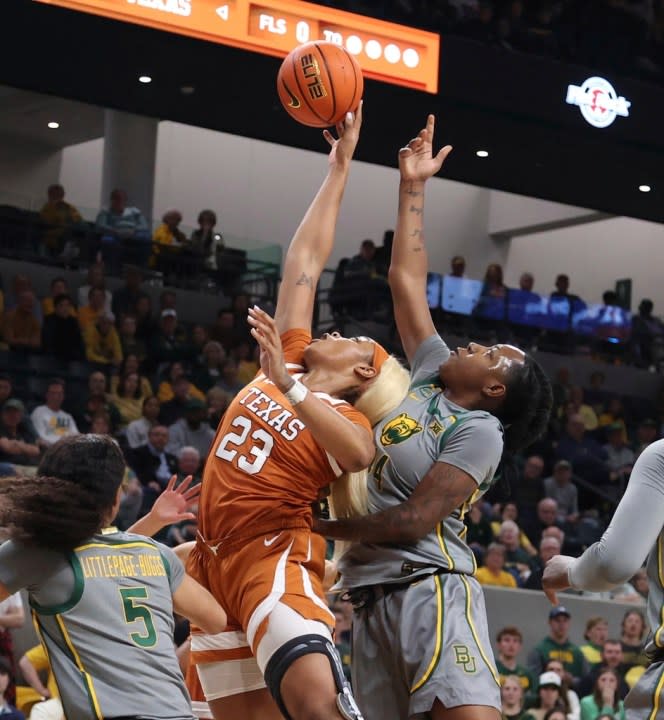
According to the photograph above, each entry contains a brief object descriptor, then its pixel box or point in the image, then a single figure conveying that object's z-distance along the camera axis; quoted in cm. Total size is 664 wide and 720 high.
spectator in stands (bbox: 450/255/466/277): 1650
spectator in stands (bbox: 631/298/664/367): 1700
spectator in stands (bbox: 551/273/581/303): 1742
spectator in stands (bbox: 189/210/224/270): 1470
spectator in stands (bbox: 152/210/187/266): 1455
